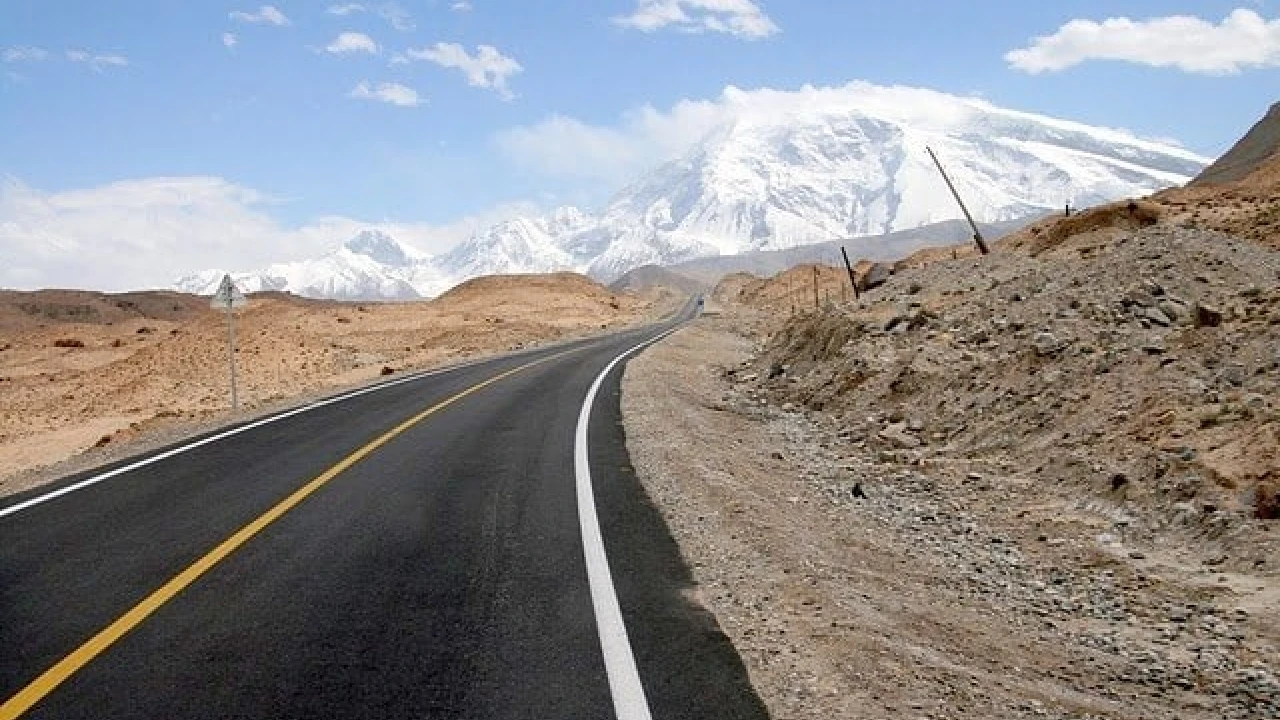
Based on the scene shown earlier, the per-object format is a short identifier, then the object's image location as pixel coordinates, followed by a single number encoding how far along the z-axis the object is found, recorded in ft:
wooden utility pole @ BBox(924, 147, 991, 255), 82.96
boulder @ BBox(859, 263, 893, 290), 98.48
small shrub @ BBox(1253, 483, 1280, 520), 24.81
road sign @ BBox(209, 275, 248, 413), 72.02
